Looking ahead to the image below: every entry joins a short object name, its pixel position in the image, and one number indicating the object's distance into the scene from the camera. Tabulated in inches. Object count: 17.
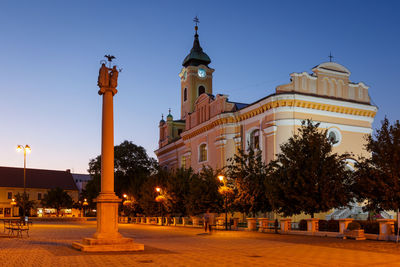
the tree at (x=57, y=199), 3457.2
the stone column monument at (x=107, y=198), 643.5
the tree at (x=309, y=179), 1118.4
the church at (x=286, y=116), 1622.8
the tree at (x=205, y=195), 1563.7
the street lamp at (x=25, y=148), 1524.5
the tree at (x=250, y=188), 1310.3
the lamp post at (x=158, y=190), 1759.4
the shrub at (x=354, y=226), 879.1
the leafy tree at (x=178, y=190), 1758.1
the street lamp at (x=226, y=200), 1311.5
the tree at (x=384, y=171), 987.3
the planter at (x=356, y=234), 871.1
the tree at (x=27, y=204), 3173.2
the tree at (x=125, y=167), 2514.8
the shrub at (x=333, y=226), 978.7
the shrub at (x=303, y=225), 1069.8
